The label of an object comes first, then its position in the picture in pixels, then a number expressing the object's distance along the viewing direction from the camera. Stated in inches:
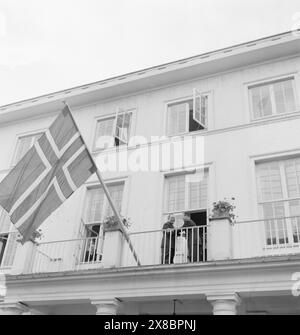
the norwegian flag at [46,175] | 315.6
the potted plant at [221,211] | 337.0
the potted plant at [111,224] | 370.9
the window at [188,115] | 458.1
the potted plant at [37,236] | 410.8
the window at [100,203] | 457.1
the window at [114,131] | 501.4
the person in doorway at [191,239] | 362.4
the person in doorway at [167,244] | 369.1
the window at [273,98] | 442.6
